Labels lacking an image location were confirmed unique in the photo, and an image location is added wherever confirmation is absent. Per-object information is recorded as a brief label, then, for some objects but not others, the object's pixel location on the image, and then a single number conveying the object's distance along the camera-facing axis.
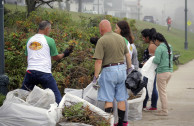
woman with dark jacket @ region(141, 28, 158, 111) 12.03
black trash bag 8.96
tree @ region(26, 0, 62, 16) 20.81
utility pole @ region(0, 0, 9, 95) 9.94
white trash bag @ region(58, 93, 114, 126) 8.17
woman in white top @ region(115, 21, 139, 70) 10.34
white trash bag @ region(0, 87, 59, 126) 7.39
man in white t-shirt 8.76
